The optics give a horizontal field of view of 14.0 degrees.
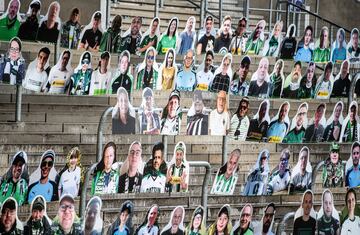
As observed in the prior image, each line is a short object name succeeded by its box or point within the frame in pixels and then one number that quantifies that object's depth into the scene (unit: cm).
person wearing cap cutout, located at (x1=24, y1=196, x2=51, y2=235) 1073
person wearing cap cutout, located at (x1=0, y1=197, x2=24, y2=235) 1062
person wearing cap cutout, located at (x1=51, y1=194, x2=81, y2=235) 1089
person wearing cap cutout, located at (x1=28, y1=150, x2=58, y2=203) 1113
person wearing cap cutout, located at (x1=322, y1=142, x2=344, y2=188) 1372
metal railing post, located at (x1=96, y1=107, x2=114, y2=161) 1164
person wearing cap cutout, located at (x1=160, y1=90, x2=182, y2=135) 1245
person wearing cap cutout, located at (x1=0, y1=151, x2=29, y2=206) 1094
